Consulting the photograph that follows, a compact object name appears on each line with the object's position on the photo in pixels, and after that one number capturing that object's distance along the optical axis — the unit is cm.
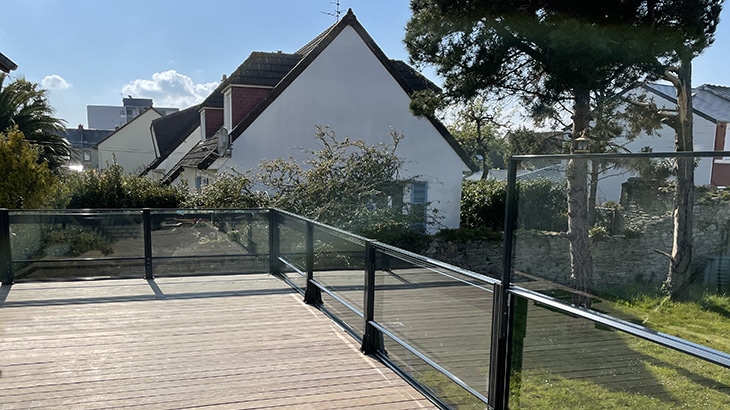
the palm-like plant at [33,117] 1755
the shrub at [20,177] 838
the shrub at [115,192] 1169
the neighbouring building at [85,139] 4858
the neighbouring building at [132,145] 3244
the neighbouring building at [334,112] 1285
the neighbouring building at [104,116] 7650
